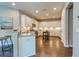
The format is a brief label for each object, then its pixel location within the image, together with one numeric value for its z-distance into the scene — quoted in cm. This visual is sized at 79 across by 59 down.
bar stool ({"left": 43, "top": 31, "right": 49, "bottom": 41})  529
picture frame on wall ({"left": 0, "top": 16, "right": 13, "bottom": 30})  338
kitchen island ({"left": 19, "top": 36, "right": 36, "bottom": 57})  193
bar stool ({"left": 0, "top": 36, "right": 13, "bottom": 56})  180
